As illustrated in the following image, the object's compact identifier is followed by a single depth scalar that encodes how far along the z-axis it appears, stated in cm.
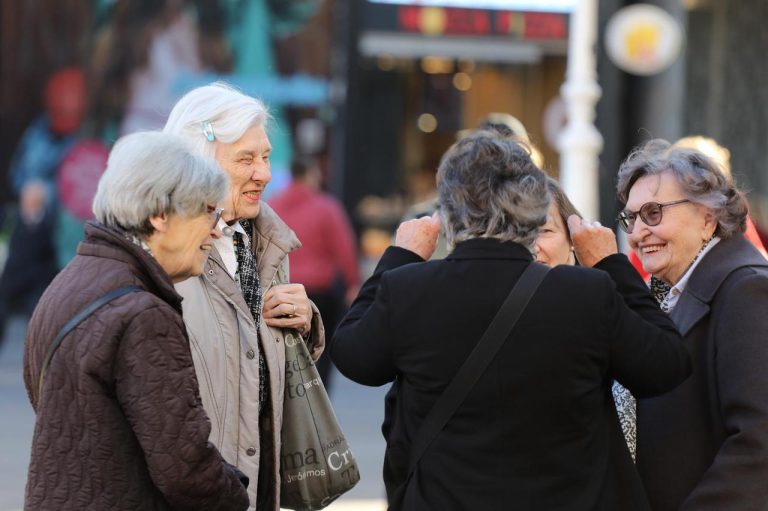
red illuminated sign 2775
